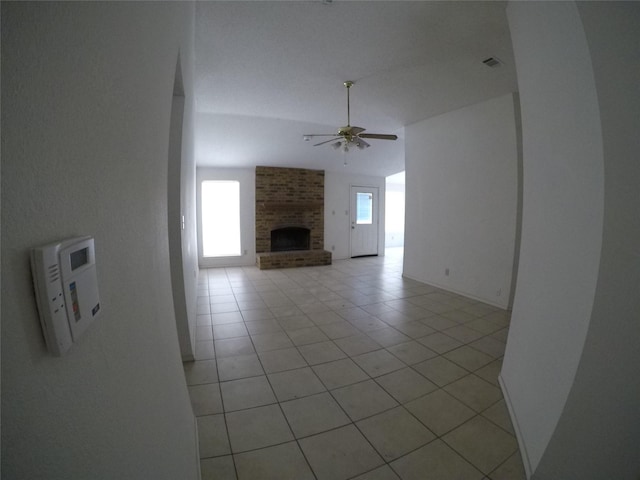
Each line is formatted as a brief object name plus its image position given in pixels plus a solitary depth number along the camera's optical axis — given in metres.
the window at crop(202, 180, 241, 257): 6.27
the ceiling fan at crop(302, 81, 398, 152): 3.02
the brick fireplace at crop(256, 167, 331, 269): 6.35
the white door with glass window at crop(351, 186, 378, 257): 7.54
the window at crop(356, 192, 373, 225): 7.61
